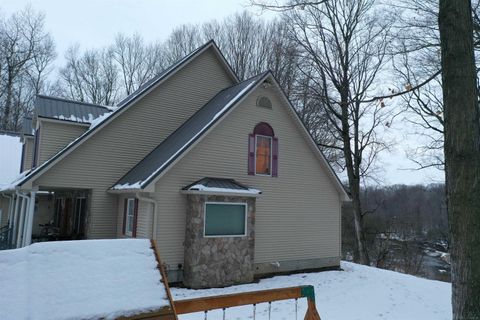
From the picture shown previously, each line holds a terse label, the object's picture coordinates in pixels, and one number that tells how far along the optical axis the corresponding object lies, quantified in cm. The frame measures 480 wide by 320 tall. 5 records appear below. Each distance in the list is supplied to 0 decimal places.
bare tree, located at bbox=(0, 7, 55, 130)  3042
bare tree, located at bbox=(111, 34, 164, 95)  3475
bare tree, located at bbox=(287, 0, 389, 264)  2094
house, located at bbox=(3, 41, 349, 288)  1108
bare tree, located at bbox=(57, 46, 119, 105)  3538
